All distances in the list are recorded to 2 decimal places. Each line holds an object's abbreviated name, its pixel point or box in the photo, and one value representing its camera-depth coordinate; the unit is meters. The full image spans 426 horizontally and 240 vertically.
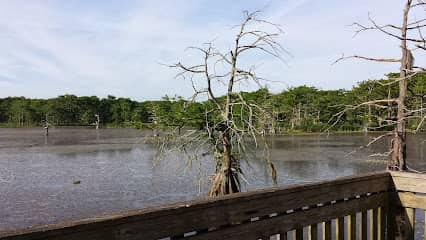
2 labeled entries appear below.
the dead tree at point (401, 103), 4.34
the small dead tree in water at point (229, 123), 6.80
